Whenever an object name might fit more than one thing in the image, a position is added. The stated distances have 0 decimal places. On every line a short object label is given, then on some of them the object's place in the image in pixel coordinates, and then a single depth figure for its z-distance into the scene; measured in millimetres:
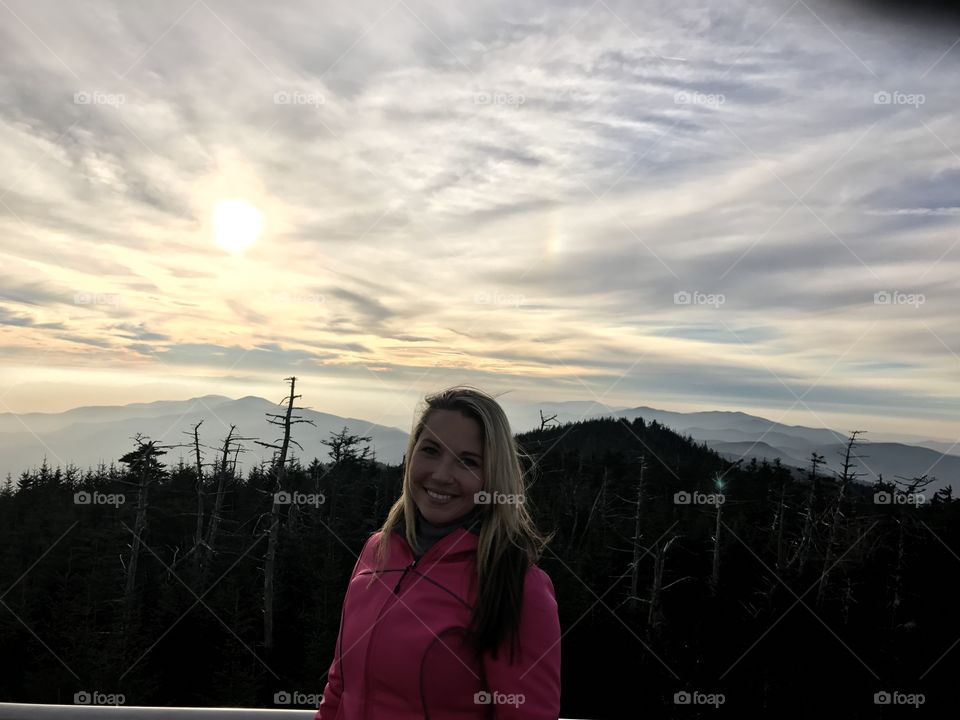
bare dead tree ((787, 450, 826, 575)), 14906
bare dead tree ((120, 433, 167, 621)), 9125
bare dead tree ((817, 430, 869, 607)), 13031
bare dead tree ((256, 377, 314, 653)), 9528
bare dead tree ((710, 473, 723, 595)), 15844
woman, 1190
